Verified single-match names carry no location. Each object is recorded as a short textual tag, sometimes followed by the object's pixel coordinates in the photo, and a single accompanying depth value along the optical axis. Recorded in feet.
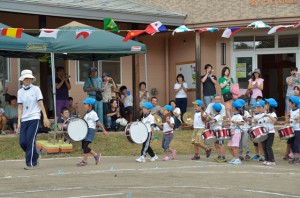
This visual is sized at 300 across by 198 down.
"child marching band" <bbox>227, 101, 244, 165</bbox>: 41.47
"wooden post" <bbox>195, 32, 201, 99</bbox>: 64.54
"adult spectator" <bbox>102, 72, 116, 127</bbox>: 56.65
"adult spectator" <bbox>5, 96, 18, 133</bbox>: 52.26
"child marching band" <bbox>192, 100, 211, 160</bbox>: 43.52
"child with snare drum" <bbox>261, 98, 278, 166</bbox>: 40.75
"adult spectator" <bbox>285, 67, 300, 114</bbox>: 59.41
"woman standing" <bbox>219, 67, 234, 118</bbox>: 58.89
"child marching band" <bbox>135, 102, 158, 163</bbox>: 42.16
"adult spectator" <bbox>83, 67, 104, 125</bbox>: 53.59
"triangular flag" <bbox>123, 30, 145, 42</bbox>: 49.64
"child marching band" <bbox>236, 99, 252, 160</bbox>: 42.80
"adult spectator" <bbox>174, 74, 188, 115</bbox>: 63.87
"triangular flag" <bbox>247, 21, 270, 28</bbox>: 51.71
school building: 61.05
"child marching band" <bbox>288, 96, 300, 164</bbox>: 41.50
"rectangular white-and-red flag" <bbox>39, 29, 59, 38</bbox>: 47.88
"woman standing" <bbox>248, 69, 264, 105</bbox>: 58.95
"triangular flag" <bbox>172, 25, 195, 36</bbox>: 52.02
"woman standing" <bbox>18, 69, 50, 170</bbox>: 37.45
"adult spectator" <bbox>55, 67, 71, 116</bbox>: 53.88
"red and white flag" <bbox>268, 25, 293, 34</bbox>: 50.69
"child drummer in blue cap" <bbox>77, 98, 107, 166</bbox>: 39.81
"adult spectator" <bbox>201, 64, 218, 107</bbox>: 58.95
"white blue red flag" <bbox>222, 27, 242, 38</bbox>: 51.72
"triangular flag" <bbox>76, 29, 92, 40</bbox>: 49.29
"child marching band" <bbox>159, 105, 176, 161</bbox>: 43.52
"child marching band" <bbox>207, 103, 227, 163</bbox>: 42.27
